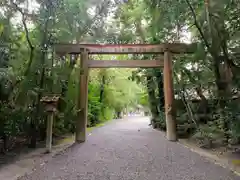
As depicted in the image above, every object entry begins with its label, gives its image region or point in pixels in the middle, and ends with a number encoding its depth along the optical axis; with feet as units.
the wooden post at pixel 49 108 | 16.28
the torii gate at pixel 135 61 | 21.13
